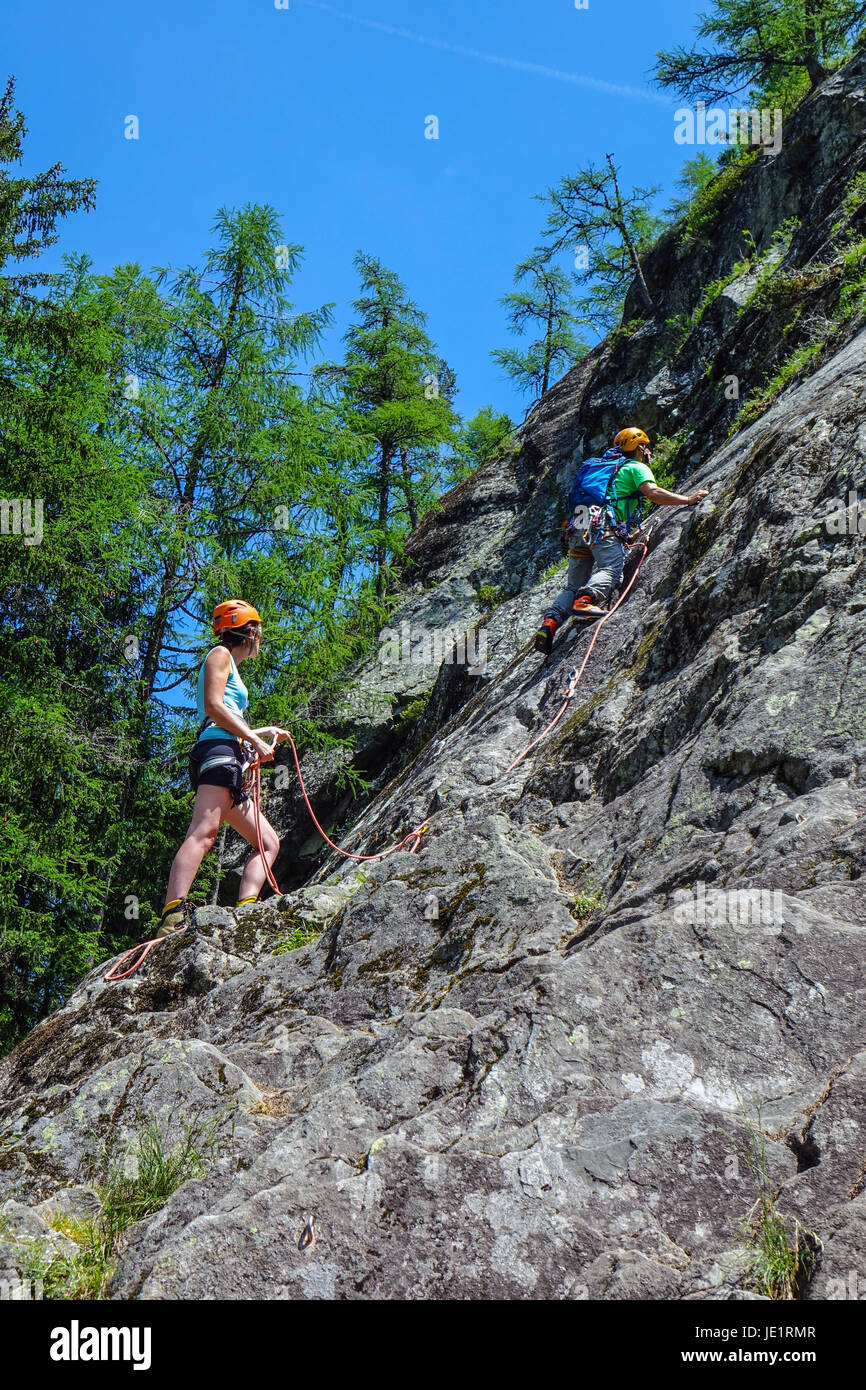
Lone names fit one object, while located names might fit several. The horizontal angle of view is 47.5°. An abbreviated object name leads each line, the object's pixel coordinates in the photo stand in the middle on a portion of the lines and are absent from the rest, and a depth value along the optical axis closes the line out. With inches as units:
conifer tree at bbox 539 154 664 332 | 889.5
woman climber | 261.7
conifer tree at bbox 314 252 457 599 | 940.0
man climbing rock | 370.3
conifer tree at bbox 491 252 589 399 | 1192.2
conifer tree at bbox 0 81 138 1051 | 498.9
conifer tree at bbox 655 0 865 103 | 789.9
